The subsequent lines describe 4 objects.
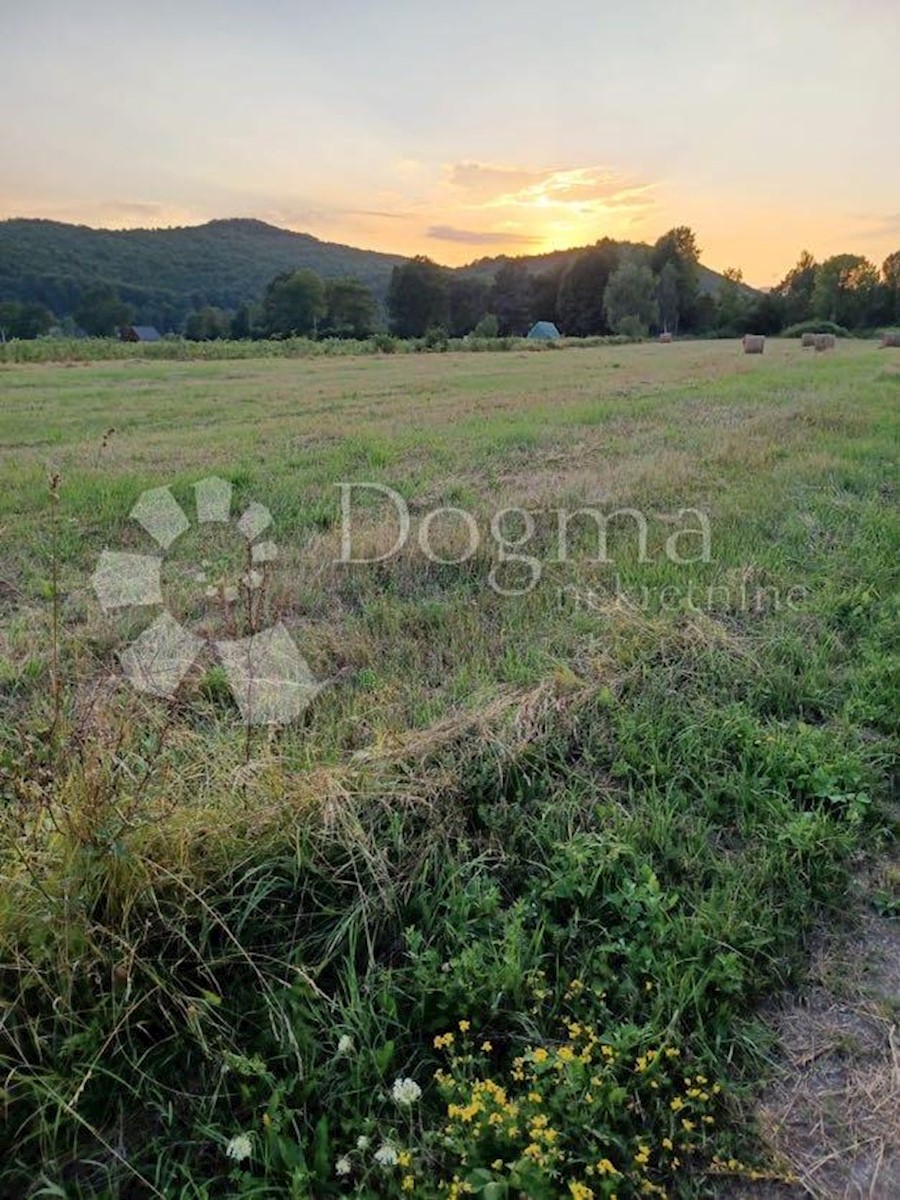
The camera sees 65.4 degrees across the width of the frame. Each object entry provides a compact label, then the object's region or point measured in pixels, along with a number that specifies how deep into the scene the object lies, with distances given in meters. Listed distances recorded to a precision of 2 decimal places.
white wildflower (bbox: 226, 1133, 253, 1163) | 1.40
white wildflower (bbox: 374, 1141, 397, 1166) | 1.39
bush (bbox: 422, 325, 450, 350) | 40.78
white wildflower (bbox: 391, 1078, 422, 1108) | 1.49
